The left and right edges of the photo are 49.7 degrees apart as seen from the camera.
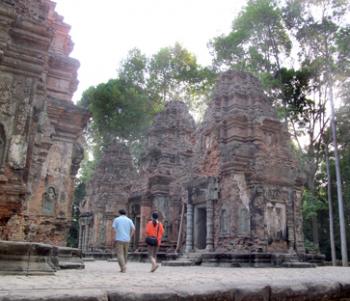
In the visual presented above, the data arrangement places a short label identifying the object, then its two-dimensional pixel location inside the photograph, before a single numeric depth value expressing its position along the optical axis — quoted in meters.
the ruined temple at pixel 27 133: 5.04
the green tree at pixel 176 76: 31.03
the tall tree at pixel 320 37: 21.50
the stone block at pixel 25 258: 4.65
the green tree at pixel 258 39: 25.22
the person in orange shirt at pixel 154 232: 8.54
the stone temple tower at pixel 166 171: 16.89
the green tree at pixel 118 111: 29.98
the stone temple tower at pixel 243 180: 12.59
